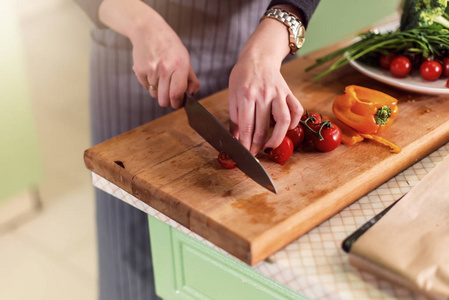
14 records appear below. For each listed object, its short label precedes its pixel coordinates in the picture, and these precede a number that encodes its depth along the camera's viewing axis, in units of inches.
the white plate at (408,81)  46.0
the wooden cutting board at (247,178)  31.8
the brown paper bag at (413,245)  27.4
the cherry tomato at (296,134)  39.0
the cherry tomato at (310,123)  39.3
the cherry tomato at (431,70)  48.3
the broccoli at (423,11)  50.2
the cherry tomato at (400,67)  48.8
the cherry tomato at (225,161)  36.7
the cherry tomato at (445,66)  48.7
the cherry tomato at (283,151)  37.2
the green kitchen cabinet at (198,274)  35.7
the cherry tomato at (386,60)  50.6
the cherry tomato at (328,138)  38.1
